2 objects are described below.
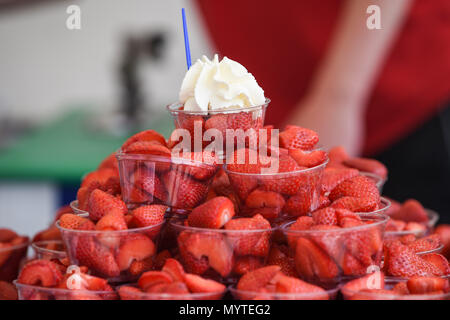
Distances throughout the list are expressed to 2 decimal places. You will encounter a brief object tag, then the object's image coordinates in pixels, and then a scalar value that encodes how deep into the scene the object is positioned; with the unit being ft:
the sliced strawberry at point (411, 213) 3.81
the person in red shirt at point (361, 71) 5.29
